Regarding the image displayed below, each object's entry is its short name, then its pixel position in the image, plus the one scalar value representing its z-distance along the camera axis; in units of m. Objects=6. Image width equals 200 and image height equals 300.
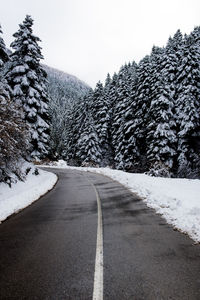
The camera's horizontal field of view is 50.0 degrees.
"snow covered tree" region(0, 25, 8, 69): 14.70
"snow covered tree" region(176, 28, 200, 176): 22.44
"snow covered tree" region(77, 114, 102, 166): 40.06
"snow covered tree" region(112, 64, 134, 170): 33.19
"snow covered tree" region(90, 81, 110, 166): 42.50
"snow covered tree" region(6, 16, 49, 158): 19.78
